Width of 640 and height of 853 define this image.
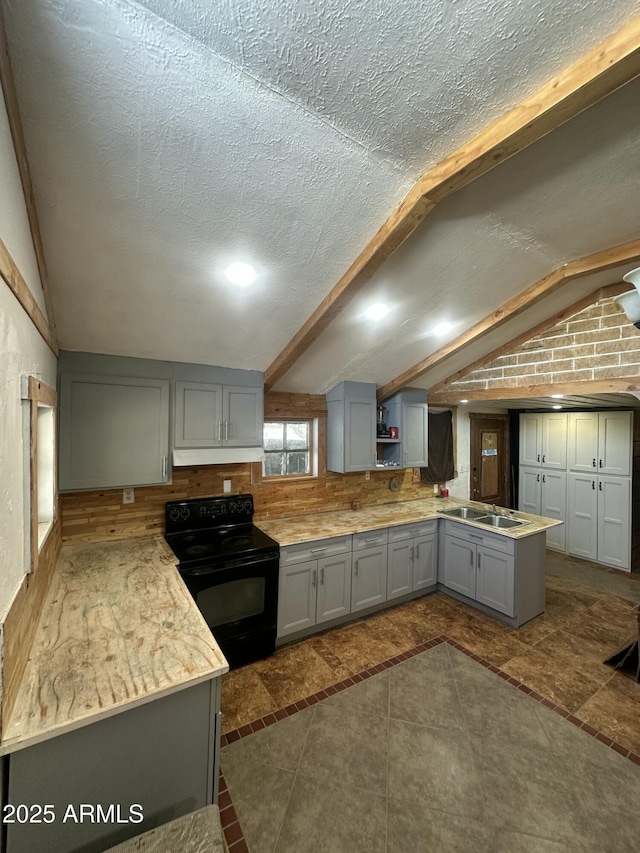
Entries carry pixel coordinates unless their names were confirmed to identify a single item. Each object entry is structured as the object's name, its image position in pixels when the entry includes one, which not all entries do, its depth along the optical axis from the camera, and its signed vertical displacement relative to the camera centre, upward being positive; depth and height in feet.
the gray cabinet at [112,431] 7.61 -0.15
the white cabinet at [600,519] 14.53 -4.06
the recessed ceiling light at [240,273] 6.23 +2.74
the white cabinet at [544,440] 16.46 -0.73
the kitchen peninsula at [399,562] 9.82 -4.31
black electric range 8.17 -3.53
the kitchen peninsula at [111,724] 3.74 -3.45
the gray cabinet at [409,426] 13.12 -0.05
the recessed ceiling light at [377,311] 8.14 +2.68
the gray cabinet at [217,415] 8.98 +0.25
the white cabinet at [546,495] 16.52 -3.44
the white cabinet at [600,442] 14.40 -0.74
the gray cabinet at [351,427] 11.86 -0.08
